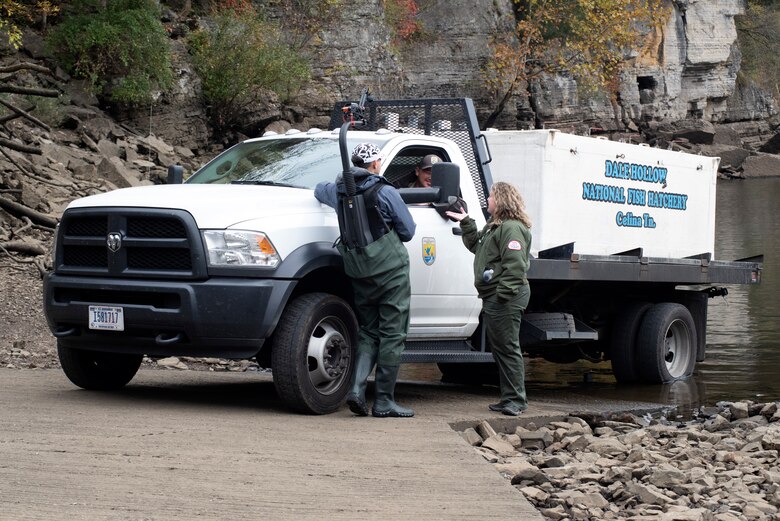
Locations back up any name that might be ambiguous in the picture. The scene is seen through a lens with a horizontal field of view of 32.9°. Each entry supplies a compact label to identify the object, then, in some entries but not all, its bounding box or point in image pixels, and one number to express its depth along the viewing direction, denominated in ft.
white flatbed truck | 27.43
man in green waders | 27.89
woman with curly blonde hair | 30.63
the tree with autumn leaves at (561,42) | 168.86
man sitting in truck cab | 32.42
